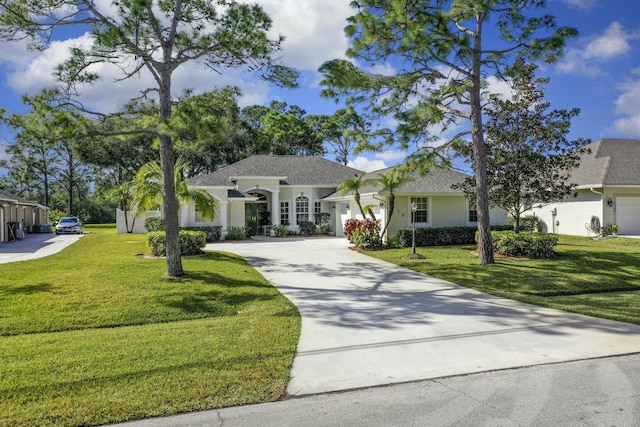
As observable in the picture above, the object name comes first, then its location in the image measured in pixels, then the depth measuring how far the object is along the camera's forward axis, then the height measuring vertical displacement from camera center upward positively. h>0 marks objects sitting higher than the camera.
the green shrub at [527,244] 14.27 -0.98
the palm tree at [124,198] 25.47 +1.63
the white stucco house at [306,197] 19.28 +1.26
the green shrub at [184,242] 14.22 -0.67
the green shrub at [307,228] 25.50 -0.48
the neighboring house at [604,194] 20.44 +1.08
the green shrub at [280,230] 24.73 -0.53
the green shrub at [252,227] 25.45 -0.33
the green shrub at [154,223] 22.94 +0.03
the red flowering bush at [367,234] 17.33 -0.61
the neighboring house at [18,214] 21.91 +0.87
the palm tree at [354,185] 18.08 +1.54
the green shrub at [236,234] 22.83 -0.66
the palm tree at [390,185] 16.06 +1.43
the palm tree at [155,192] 14.85 +1.15
